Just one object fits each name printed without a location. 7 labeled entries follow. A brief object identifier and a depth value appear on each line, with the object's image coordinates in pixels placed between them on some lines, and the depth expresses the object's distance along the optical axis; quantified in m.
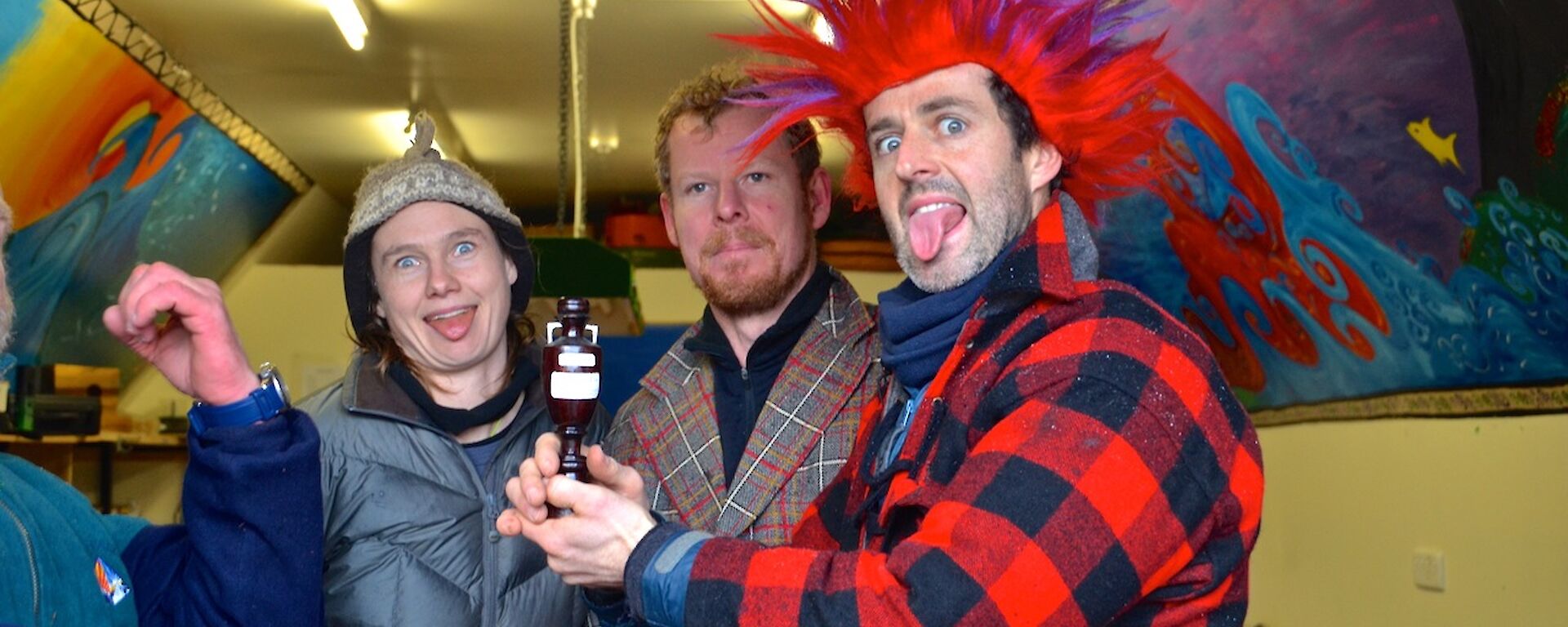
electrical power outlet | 4.71
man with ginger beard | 2.73
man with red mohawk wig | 1.56
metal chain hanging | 5.02
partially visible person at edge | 1.93
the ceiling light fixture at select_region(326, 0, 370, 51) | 5.54
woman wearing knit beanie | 2.48
